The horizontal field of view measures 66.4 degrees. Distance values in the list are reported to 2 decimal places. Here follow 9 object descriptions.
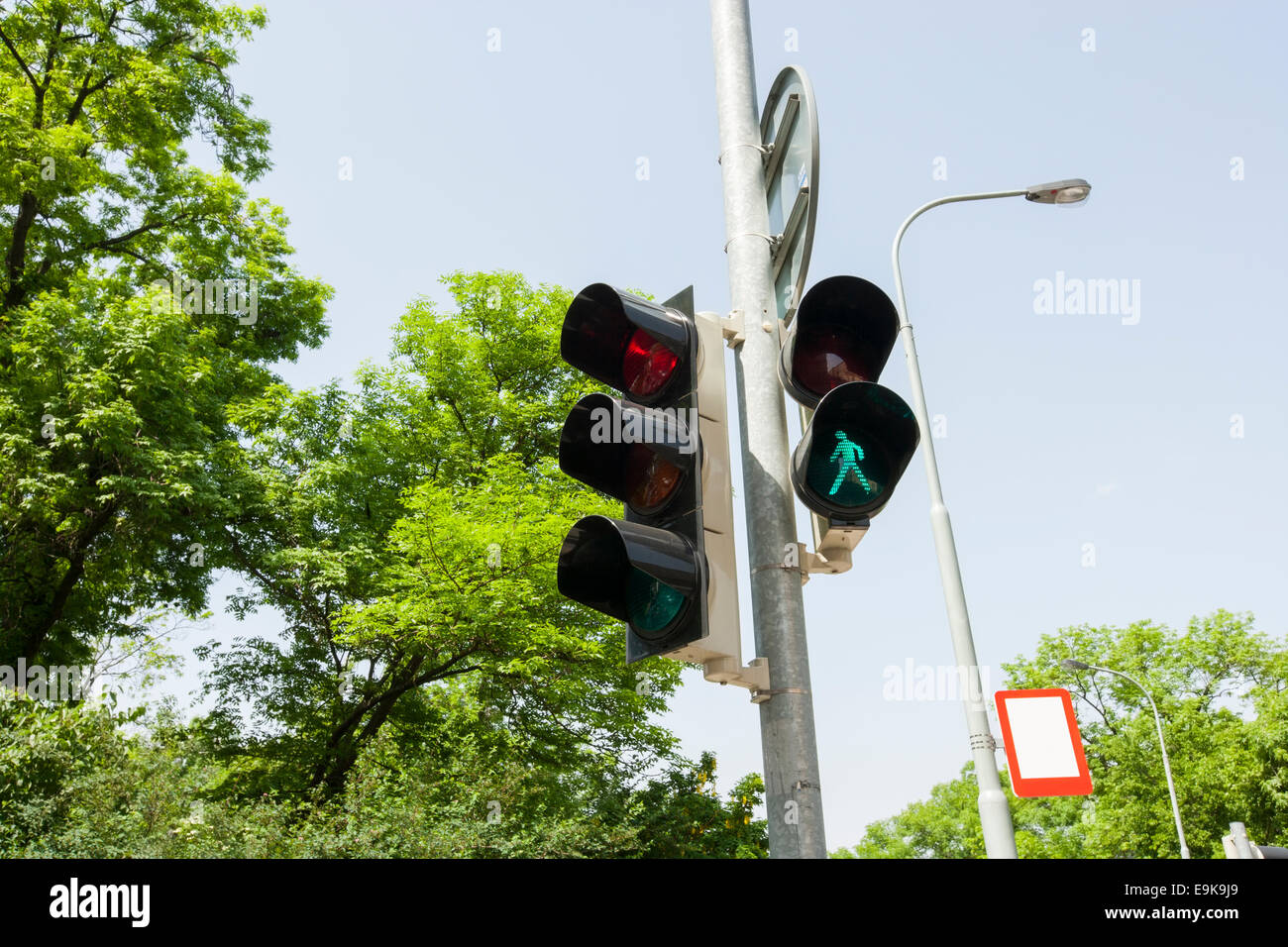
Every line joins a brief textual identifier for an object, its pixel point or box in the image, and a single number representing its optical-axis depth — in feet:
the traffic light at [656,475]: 9.92
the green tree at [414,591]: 57.36
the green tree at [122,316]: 53.62
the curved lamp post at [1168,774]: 94.22
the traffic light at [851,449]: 10.19
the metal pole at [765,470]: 9.40
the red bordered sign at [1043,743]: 23.11
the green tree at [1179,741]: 102.06
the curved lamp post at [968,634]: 28.25
